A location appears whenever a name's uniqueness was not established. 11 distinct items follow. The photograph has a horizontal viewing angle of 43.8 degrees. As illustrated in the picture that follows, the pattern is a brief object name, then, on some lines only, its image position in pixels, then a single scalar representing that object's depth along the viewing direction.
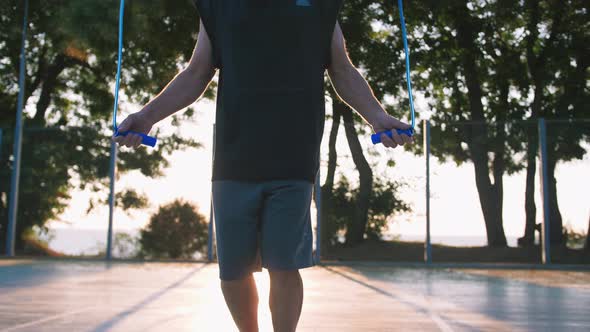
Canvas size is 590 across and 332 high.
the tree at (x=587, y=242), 11.74
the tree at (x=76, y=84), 12.92
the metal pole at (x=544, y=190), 11.46
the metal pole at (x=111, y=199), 12.53
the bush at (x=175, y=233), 13.16
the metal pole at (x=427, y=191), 11.52
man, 2.30
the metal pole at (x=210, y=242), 12.35
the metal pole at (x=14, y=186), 13.13
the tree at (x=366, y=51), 14.23
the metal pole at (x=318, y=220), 12.05
